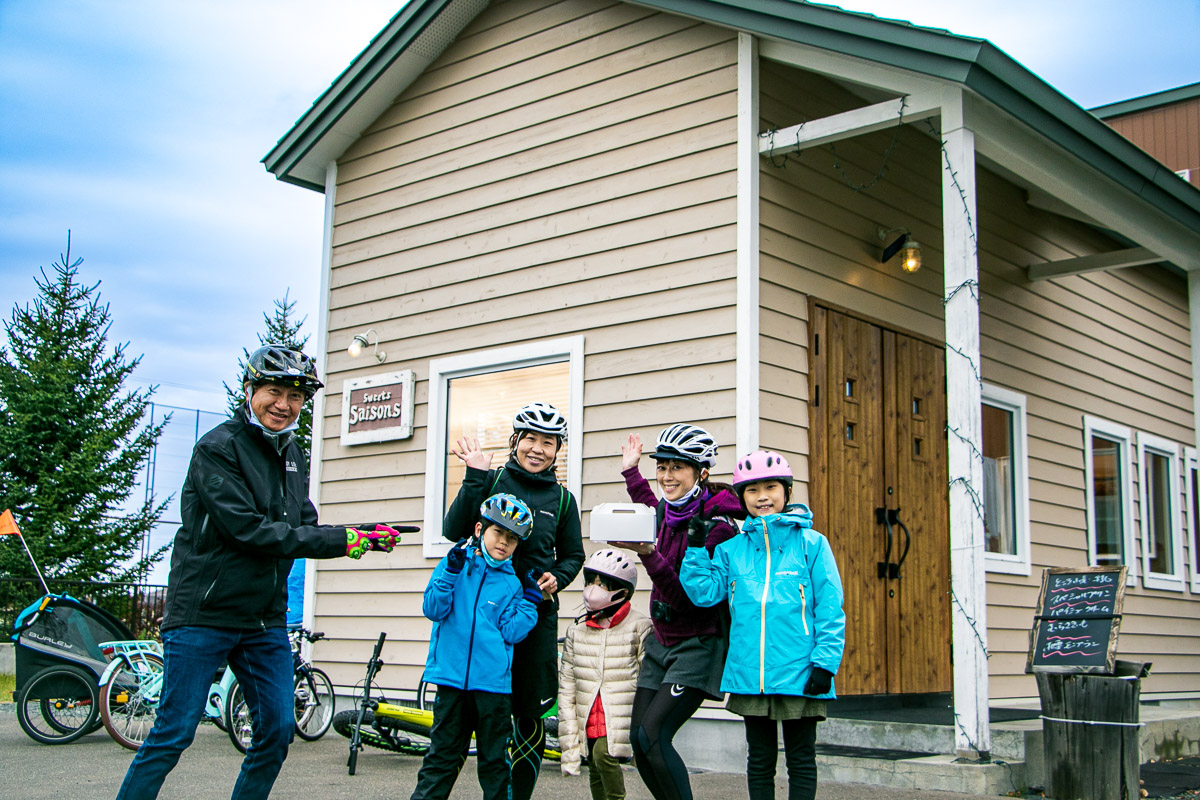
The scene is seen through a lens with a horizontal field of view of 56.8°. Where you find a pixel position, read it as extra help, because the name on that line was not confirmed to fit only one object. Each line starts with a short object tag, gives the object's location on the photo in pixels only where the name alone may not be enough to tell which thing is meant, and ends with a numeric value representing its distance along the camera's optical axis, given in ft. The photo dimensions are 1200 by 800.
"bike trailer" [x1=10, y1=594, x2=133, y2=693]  24.85
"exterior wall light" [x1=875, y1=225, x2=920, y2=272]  26.32
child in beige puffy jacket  15.35
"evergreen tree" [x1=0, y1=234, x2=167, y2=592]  57.52
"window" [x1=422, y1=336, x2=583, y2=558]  25.54
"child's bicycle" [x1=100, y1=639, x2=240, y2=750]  23.77
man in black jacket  12.00
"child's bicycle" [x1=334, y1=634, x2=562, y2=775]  21.71
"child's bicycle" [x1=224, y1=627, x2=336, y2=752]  23.56
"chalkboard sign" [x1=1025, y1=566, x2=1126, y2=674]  18.99
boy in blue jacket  13.61
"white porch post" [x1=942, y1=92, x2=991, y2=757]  18.90
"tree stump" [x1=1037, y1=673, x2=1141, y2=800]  18.29
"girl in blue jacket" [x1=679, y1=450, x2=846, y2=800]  13.80
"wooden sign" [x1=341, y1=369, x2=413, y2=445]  29.07
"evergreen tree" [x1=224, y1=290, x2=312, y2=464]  85.20
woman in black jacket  14.73
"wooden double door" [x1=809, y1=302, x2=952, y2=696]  24.09
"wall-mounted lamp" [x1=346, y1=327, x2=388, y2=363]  29.84
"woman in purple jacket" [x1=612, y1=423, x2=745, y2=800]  14.35
